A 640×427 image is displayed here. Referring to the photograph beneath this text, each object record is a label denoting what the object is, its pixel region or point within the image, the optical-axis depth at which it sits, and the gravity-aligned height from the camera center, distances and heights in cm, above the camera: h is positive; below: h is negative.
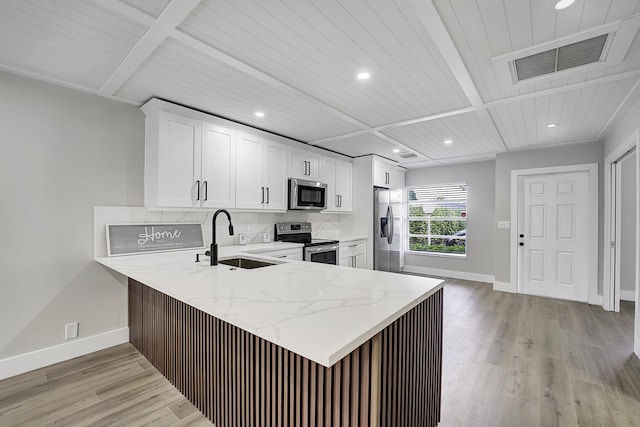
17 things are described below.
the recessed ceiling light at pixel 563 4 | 147 +107
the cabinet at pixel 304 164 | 412 +72
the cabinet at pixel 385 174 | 516 +73
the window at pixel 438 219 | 604 -12
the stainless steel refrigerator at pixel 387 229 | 506 -29
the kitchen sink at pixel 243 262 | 259 -46
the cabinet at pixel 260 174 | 343 +48
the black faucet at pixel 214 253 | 205 -28
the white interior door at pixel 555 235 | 439 -34
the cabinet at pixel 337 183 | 474 +52
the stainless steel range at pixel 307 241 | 392 -41
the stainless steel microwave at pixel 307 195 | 403 +26
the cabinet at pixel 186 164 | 274 +50
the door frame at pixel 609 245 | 389 -42
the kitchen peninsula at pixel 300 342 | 101 -58
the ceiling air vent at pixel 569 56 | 171 +106
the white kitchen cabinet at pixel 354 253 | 455 -66
